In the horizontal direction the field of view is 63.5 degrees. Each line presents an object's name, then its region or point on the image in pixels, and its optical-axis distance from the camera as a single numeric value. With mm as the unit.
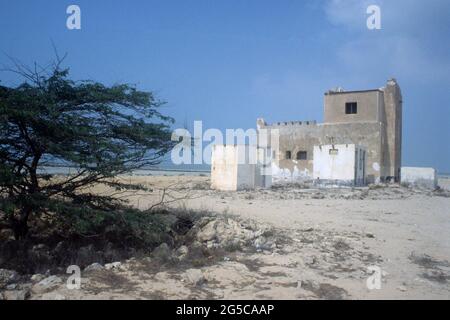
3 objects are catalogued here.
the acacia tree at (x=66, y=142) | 6648
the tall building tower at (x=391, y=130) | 29172
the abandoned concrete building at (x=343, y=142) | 24656
